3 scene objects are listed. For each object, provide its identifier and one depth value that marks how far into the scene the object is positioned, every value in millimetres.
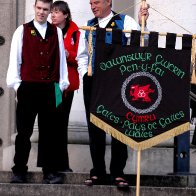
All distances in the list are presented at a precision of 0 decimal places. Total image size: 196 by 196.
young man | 10570
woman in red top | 11297
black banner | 10328
